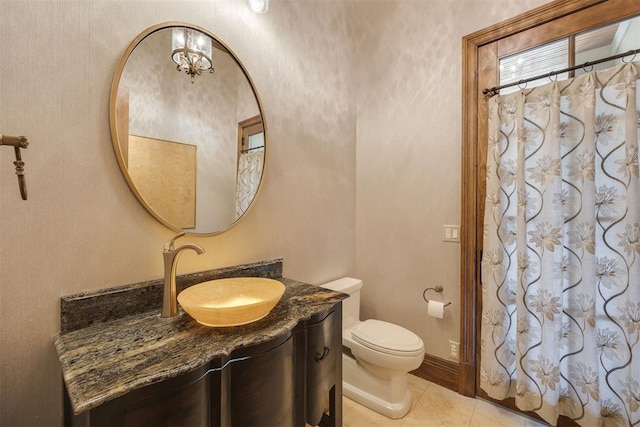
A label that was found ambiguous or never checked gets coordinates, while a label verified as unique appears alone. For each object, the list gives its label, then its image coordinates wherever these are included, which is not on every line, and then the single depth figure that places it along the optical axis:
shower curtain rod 1.34
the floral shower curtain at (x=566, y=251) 1.32
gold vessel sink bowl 0.96
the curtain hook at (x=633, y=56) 1.32
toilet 1.59
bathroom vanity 0.70
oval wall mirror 1.15
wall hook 0.78
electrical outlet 1.90
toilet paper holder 1.93
